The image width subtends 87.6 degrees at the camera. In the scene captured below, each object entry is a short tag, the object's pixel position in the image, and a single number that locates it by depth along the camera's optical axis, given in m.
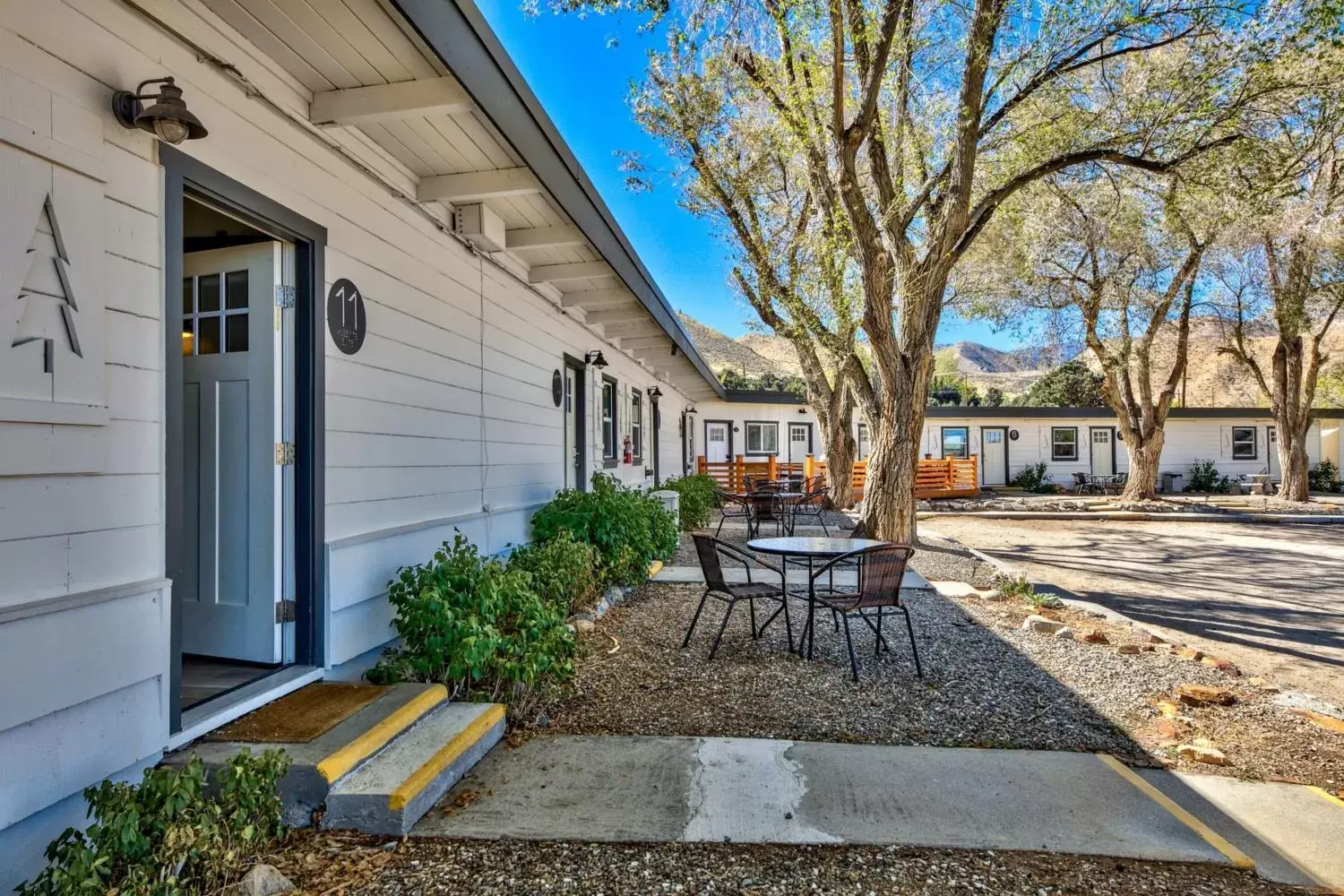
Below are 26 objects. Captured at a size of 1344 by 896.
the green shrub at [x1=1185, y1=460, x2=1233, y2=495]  21.47
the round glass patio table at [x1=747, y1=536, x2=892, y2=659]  4.26
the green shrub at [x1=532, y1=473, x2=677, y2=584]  5.66
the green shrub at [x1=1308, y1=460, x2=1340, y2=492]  21.78
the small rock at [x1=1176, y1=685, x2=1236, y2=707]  3.62
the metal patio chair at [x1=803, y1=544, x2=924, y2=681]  3.97
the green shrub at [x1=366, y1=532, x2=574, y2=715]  2.99
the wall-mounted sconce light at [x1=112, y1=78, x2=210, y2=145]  2.20
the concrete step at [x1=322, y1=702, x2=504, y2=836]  2.22
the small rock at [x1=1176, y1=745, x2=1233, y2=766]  2.89
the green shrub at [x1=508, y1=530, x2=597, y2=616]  4.41
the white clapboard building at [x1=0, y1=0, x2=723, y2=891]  1.92
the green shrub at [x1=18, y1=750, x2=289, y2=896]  1.62
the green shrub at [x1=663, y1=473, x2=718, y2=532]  11.10
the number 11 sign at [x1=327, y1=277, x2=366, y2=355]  3.28
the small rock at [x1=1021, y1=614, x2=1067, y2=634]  5.02
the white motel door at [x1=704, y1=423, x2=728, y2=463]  20.62
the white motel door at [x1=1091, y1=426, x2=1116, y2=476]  22.62
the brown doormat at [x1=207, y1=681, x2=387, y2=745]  2.49
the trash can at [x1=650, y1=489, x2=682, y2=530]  9.13
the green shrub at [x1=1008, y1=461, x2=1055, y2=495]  20.93
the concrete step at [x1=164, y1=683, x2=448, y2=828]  2.25
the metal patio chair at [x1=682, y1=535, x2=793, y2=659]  4.29
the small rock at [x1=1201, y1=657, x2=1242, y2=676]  4.17
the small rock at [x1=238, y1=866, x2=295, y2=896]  1.87
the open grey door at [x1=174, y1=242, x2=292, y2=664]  3.06
